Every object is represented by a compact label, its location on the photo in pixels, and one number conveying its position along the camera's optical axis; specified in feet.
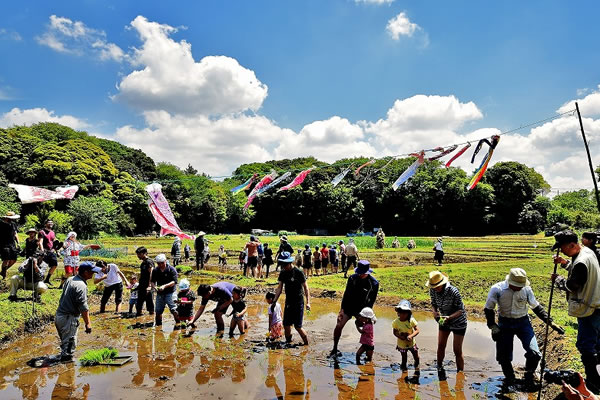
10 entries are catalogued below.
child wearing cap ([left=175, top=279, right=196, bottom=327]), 30.83
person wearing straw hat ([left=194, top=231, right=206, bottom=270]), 66.48
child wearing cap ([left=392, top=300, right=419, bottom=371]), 21.33
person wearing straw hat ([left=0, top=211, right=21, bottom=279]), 35.27
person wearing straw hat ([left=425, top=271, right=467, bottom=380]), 20.37
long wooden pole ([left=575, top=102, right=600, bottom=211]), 17.94
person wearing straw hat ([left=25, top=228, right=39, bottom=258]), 35.42
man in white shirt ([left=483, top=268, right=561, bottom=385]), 19.17
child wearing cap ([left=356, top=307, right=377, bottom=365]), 22.30
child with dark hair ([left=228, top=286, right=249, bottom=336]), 28.86
